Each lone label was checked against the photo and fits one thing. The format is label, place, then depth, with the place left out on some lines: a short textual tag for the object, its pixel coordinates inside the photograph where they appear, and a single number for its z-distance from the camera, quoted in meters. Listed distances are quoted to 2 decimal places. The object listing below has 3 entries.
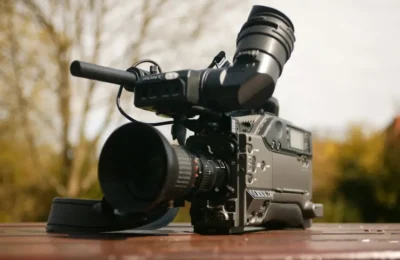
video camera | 0.84
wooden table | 0.57
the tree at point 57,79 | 4.15
